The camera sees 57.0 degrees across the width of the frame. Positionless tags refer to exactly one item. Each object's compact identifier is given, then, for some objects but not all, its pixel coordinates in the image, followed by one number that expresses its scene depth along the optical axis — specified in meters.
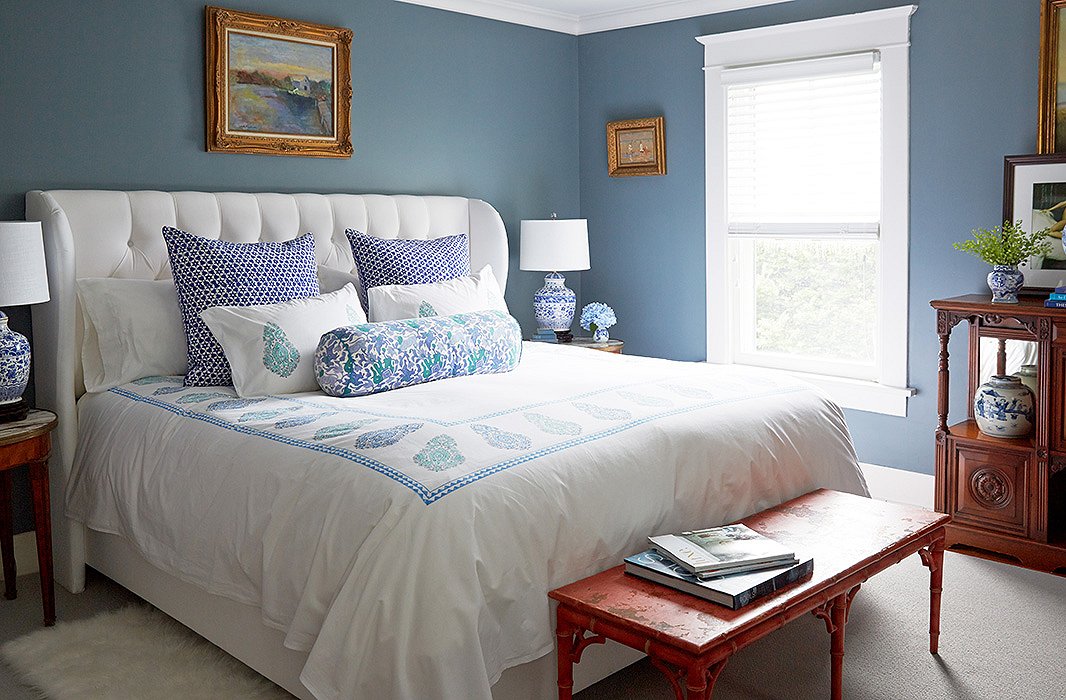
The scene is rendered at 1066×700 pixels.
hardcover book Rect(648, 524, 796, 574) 2.36
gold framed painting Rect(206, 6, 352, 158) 4.12
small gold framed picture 5.29
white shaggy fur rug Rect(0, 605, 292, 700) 2.76
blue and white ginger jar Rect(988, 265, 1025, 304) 3.74
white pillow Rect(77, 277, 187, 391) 3.54
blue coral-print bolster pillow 3.26
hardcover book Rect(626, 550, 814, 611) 2.26
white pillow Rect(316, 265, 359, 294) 4.15
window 4.41
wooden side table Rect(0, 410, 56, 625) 3.07
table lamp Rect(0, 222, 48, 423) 3.12
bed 2.18
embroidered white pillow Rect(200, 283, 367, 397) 3.30
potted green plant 3.74
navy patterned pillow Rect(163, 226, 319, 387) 3.47
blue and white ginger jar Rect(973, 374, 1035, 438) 3.73
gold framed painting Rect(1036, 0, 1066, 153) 3.82
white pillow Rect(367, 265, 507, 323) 3.87
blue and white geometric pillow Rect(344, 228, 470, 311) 4.14
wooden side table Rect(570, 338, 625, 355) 5.12
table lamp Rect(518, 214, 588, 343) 5.11
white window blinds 4.50
